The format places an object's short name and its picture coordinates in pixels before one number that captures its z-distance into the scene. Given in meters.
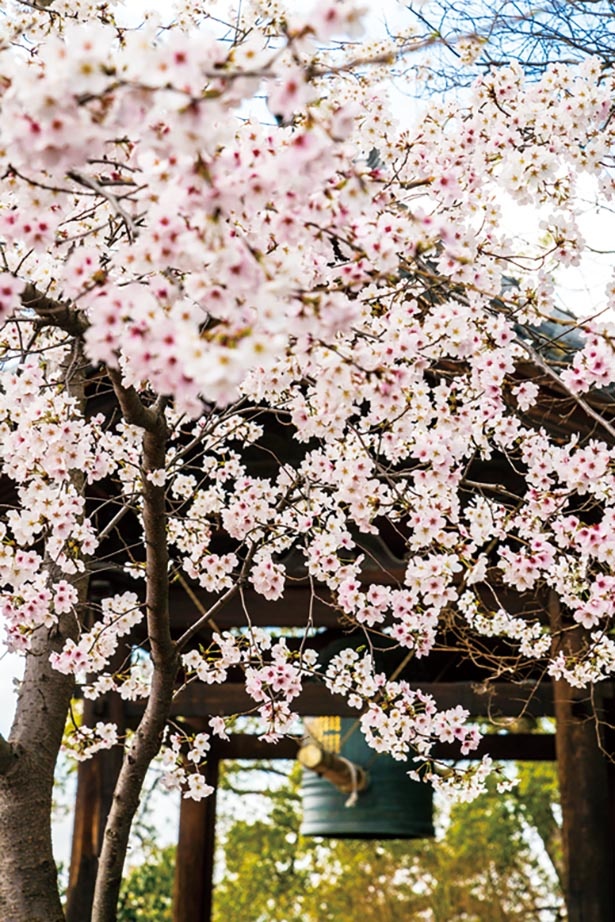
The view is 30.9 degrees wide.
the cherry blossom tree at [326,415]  2.01
